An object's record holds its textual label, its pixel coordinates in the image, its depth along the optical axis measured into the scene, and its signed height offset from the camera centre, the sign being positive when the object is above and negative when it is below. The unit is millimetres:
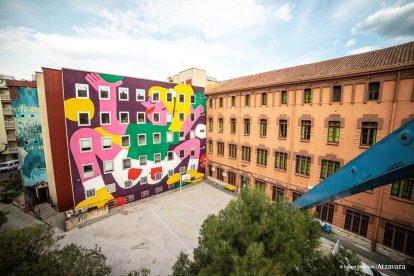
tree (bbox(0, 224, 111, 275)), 6695 -5599
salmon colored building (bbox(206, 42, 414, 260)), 15008 -1126
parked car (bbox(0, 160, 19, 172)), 36919 -10138
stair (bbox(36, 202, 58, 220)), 22181 -11776
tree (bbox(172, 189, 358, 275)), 5969 -4627
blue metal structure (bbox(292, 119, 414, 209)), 4684 -1495
